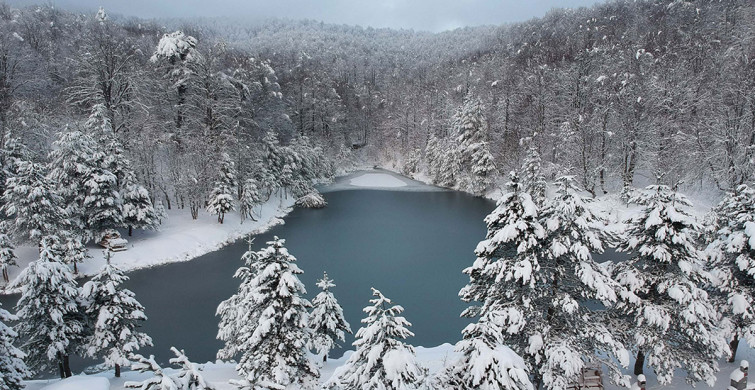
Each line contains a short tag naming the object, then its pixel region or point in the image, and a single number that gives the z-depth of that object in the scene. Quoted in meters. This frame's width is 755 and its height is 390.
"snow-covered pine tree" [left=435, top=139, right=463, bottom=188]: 51.19
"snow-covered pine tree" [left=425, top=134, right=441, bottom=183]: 56.13
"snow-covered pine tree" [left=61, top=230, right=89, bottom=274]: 21.80
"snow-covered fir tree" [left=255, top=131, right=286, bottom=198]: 38.47
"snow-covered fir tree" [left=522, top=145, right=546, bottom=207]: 32.12
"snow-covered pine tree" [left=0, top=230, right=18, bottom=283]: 20.12
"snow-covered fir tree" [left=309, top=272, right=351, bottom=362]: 13.80
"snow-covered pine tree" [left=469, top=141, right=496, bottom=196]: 46.97
